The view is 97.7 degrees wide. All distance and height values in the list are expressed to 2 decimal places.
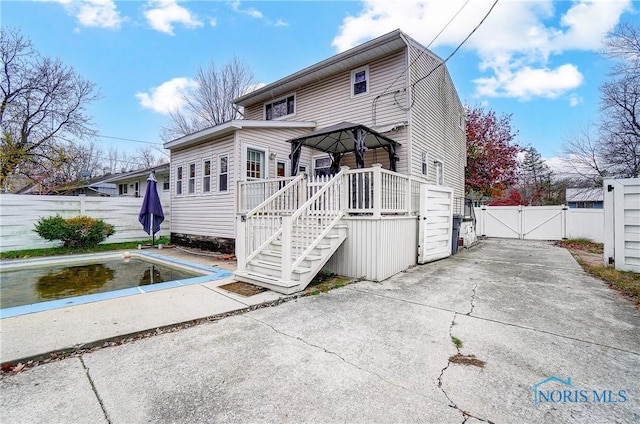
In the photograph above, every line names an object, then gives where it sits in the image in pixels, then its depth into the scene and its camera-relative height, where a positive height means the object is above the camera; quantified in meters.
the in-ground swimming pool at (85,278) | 4.38 -1.50
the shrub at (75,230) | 9.30 -0.76
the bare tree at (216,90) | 21.06 +9.09
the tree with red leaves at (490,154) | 18.61 +3.78
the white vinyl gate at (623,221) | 5.89 -0.20
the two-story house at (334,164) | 5.68 +1.57
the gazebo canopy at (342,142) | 7.12 +2.00
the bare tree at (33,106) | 13.67 +5.40
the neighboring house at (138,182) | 15.83 +1.82
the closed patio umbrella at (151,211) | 10.67 -0.09
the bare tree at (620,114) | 12.32 +4.98
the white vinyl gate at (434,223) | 7.21 -0.34
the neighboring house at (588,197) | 19.04 +1.12
